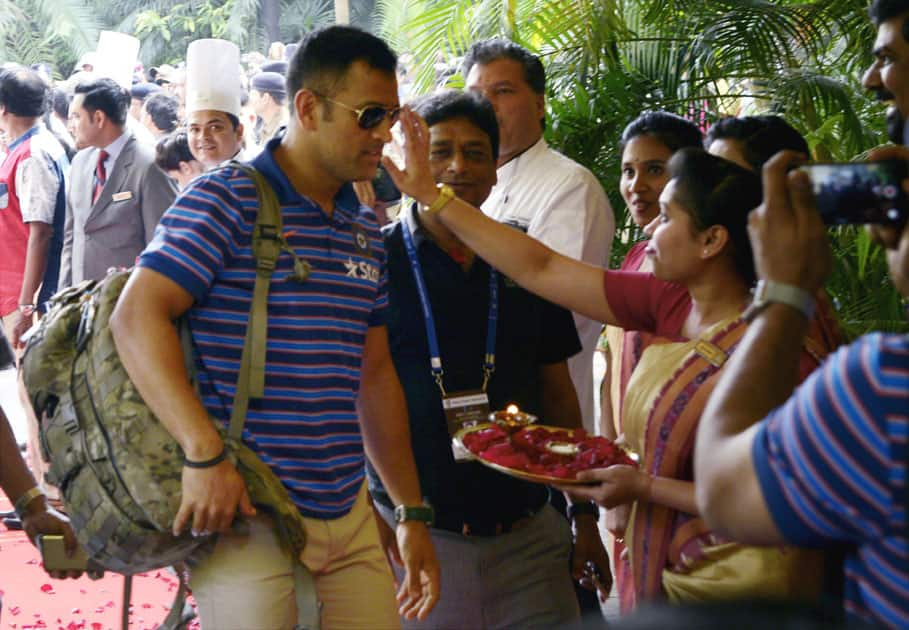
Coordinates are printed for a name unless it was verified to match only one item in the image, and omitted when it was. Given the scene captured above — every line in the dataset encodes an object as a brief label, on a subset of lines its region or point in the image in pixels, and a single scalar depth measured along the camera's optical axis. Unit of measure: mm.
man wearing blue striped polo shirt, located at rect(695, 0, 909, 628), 1219
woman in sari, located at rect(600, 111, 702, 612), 3623
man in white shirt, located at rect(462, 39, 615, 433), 3898
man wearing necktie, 5820
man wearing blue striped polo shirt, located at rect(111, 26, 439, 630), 2350
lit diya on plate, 2830
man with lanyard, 2914
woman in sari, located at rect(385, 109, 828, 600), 2279
